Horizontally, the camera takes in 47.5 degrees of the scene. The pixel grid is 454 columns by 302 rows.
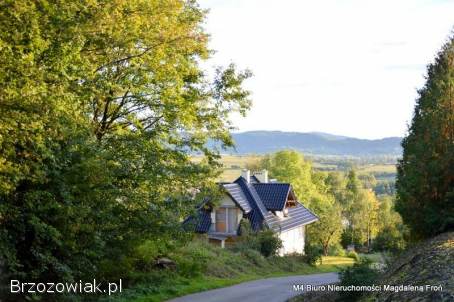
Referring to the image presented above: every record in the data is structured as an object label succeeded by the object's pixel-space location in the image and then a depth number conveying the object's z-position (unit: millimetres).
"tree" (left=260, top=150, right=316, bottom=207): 66688
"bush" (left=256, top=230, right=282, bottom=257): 33062
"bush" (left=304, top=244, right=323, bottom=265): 37338
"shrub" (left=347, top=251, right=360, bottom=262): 54812
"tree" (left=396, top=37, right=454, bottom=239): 13656
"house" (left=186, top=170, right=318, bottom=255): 40625
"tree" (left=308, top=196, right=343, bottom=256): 55906
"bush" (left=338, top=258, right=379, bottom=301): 12180
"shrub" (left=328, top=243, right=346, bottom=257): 60750
